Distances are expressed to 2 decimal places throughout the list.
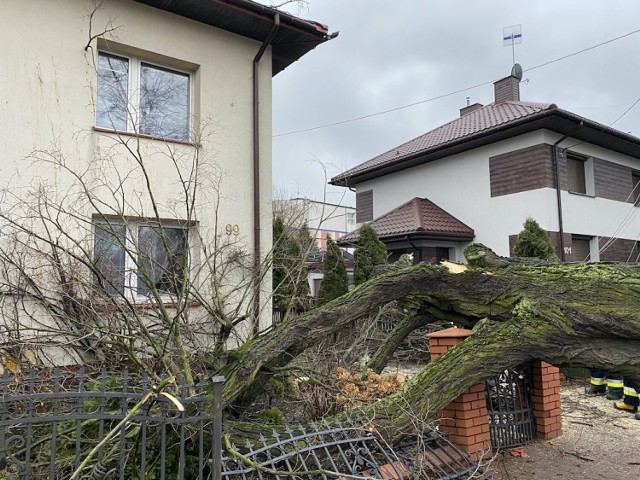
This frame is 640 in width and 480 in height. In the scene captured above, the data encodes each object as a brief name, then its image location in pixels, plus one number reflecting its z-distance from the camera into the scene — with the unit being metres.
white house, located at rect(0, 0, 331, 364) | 5.53
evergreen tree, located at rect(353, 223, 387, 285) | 12.16
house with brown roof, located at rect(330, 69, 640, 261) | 12.21
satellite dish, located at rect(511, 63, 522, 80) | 16.69
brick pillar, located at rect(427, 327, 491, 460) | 4.25
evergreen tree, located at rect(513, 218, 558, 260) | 10.30
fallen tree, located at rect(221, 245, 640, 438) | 3.59
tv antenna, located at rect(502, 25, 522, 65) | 16.45
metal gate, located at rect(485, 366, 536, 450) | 4.80
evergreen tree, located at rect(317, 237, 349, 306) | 12.02
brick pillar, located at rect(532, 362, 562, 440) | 5.09
